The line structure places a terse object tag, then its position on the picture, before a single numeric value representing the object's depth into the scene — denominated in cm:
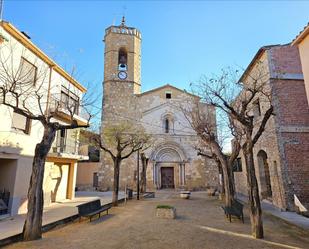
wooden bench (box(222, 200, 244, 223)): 753
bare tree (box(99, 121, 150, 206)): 1160
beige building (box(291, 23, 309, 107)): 674
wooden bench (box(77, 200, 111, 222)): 759
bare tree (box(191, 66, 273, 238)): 573
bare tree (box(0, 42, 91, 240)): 559
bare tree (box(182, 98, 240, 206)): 982
